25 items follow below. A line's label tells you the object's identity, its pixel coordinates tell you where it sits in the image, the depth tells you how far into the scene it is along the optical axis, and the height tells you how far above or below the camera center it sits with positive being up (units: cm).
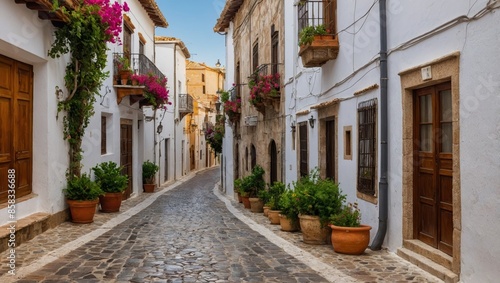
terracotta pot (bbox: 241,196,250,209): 1598 -178
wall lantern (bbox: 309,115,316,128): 1130 +52
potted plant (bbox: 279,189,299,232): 910 -128
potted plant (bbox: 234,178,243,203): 1663 -130
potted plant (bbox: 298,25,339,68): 941 +185
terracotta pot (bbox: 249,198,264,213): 1491 -175
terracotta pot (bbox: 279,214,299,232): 986 -154
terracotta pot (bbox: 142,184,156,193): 2156 -179
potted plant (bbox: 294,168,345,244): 820 -105
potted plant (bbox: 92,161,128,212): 1229 -92
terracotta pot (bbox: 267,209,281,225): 1130 -159
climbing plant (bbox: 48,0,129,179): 937 +173
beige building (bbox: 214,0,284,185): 1509 +223
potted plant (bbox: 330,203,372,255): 716 -127
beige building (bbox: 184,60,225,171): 4788 +514
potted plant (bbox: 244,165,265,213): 1612 -119
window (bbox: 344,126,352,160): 904 +2
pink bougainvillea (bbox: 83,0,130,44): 984 +256
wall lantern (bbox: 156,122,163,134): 2547 +81
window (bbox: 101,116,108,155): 1393 +29
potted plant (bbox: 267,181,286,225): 1138 -134
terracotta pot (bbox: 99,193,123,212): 1241 -136
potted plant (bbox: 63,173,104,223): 1012 -104
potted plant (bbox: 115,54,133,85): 1492 +223
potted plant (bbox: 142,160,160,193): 2166 -133
